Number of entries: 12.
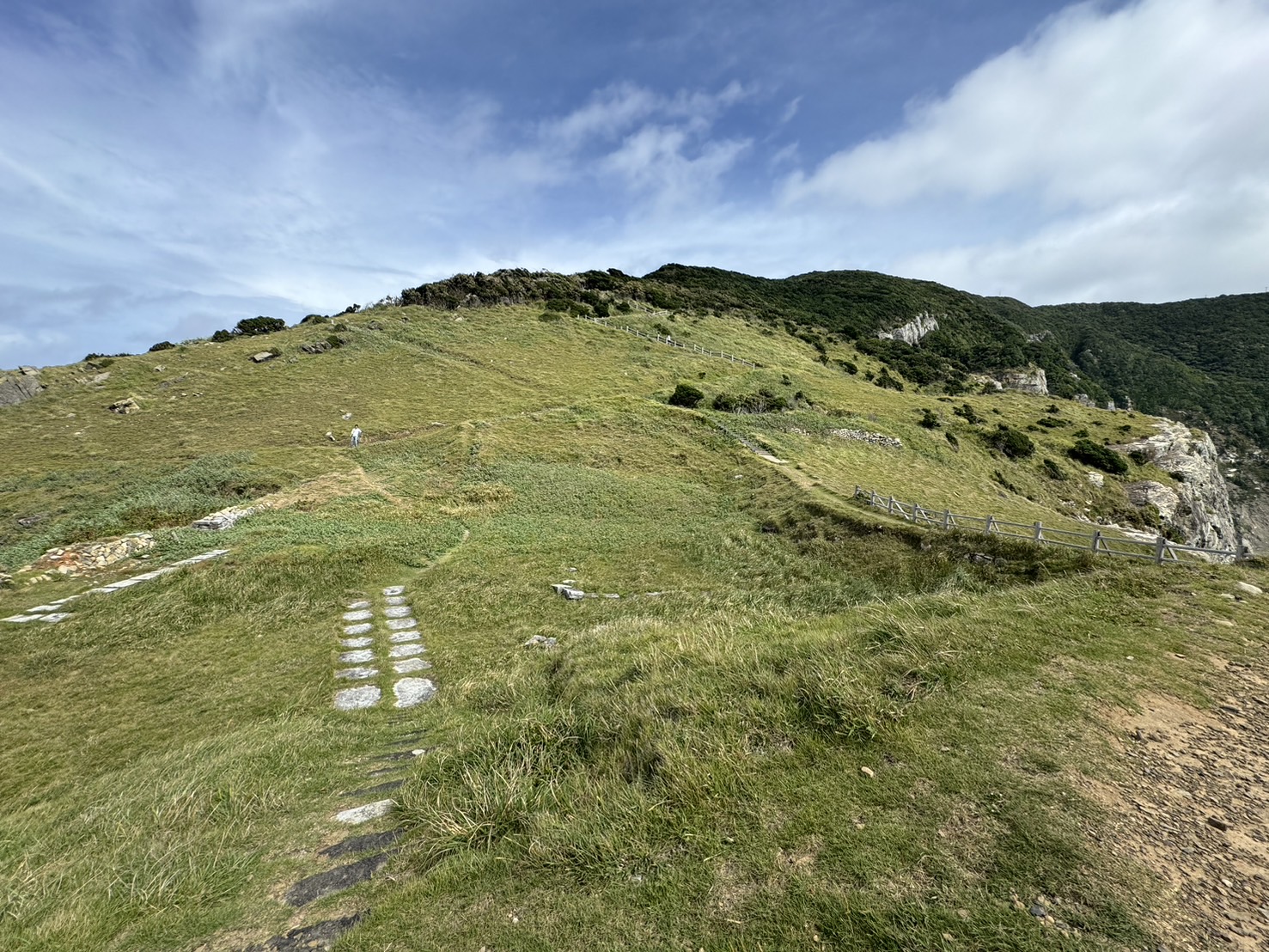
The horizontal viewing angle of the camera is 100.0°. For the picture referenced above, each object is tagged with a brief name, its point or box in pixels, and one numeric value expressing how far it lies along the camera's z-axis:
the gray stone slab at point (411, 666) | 12.22
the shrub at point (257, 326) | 61.09
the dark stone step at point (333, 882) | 5.14
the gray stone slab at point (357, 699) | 10.45
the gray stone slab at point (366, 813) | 6.44
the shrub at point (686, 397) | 45.50
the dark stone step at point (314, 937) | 4.53
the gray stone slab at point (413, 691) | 10.72
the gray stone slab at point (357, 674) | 11.83
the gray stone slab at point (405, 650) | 13.07
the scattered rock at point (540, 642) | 13.21
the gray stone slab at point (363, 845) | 5.77
